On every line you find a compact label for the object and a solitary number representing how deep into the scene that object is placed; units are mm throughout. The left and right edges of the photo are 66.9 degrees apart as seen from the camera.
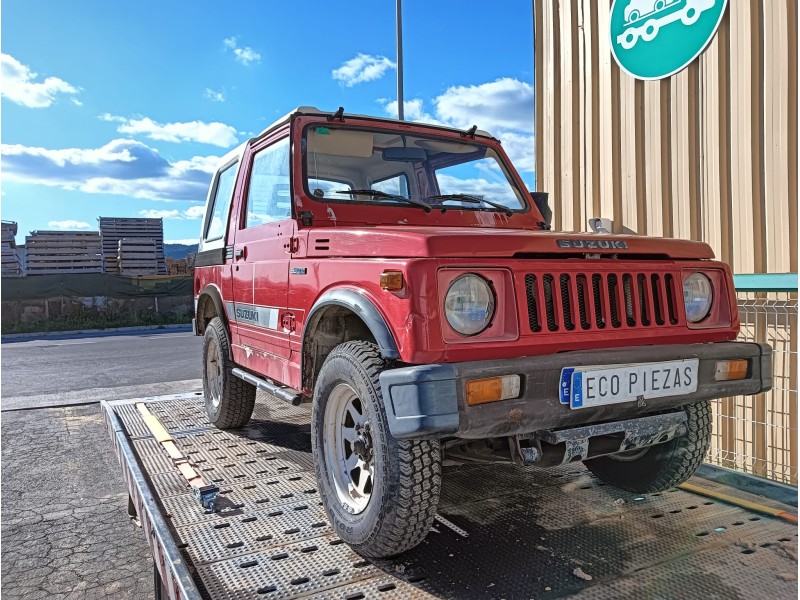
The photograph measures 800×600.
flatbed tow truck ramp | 2102
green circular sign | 4375
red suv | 2131
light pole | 8391
